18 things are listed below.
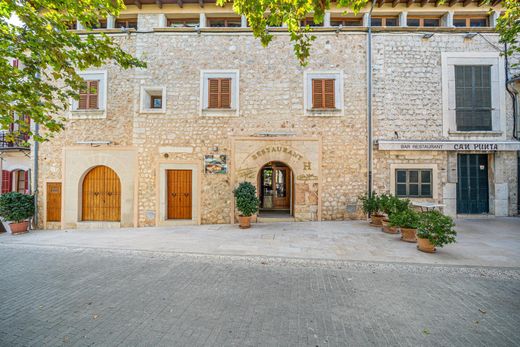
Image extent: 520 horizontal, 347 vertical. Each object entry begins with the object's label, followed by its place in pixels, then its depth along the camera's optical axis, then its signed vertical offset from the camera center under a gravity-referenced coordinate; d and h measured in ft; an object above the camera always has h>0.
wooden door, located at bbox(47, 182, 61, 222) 32.53 -2.90
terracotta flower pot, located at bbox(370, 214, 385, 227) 28.19 -5.27
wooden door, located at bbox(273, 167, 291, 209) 42.11 -1.89
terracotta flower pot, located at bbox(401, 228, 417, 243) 22.11 -5.59
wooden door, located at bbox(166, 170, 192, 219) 32.58 -2.18
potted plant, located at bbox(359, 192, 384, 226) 28.30 -3.83
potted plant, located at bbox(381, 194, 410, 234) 25.21 -3.38
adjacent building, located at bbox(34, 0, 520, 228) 32.01 +7.79
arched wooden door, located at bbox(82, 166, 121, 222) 32.58 -2.48
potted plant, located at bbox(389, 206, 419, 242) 22.02 -4.50
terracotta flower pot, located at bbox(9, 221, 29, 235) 28.43 -6.31
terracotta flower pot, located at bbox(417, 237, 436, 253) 19.10 -5.79
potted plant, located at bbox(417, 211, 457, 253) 18.40 -4.41
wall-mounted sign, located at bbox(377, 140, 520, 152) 31.09 +4.52
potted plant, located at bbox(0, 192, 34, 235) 28.32 -4.15
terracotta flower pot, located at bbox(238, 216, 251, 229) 28.96 -5.64
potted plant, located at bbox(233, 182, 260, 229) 28.30 -3.01
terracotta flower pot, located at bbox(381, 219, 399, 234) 25.02 -5.64
